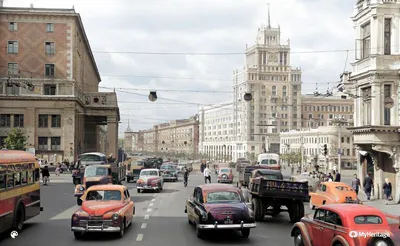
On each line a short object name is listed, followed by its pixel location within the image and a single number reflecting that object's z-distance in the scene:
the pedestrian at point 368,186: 33.12
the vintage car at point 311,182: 35.16
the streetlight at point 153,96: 36.59
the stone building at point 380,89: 31.61
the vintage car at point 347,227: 11.88
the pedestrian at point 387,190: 31.12
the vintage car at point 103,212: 15.98
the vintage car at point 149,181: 35.59
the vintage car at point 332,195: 25.11
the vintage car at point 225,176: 48.72
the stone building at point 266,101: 152.12
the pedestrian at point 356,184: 34.59
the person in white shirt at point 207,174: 42.38
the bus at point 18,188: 15.86
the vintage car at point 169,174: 52.38
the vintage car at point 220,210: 15.81
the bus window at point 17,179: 17.20
